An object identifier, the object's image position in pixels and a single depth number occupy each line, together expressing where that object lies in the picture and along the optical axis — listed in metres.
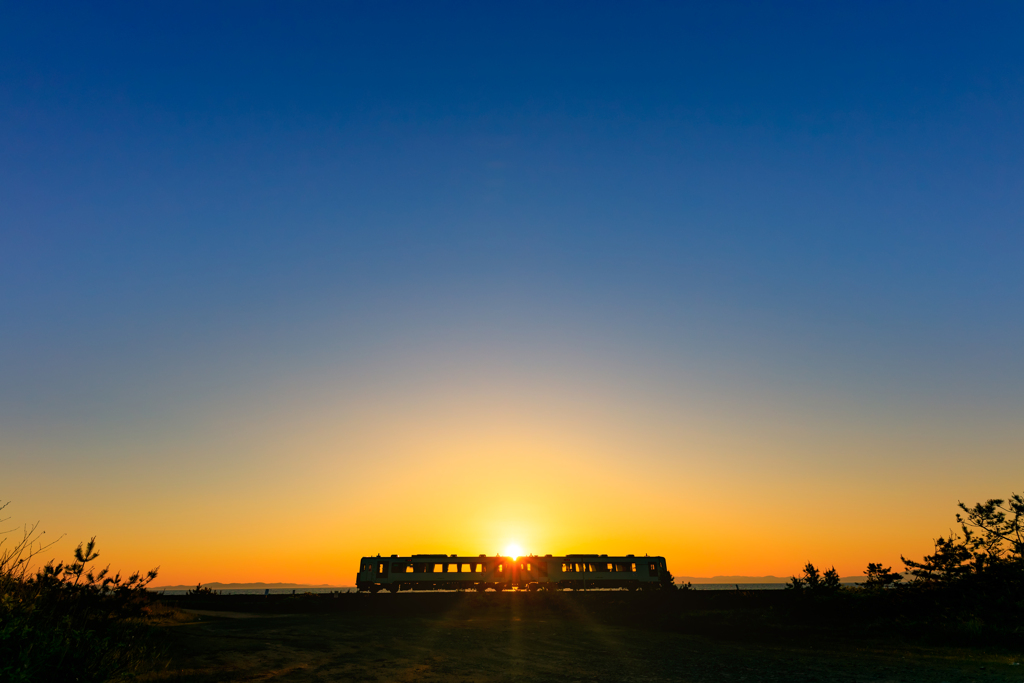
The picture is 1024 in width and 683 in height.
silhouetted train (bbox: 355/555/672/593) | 44.78
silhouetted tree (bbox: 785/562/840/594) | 29.94
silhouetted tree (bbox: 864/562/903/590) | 25.86
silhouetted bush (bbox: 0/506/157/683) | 7.68
